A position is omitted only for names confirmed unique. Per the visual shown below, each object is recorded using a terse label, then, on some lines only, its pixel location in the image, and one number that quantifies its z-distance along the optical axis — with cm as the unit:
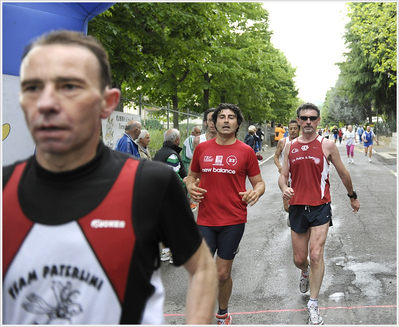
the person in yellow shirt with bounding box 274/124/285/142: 1997
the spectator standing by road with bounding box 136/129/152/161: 827
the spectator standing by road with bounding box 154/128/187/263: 783
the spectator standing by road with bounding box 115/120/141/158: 770
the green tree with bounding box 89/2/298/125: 1127
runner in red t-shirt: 498
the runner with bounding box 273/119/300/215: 896
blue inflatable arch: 430
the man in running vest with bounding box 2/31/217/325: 148
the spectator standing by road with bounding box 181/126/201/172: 1043
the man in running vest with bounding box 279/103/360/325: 552
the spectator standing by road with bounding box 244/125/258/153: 1917
